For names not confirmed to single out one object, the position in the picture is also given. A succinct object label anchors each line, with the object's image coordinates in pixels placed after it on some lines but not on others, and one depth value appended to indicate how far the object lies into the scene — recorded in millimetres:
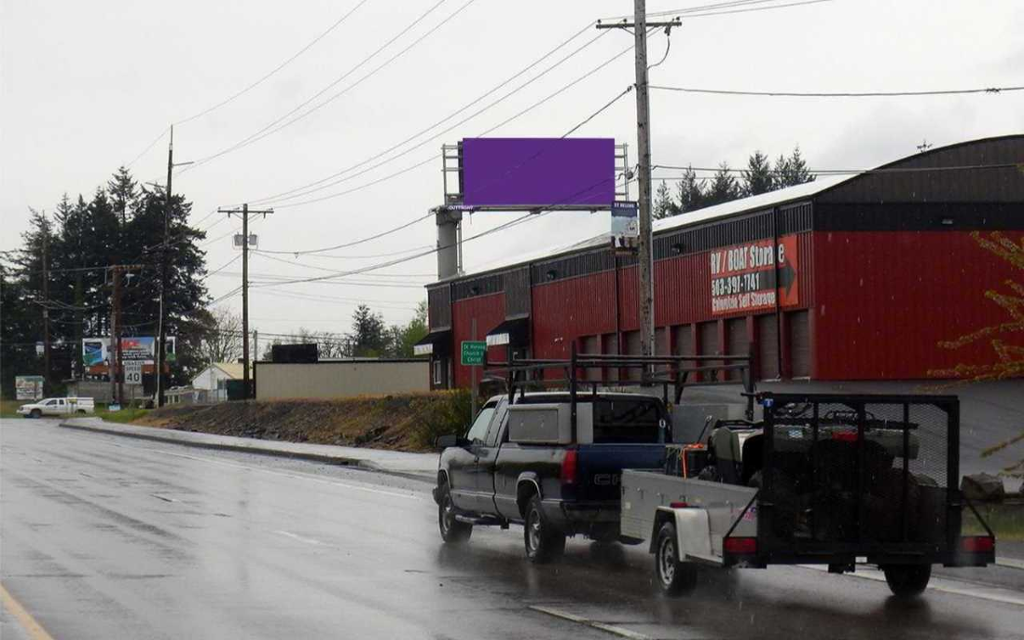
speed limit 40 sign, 121125
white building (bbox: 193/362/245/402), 136000
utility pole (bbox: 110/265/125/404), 94062
